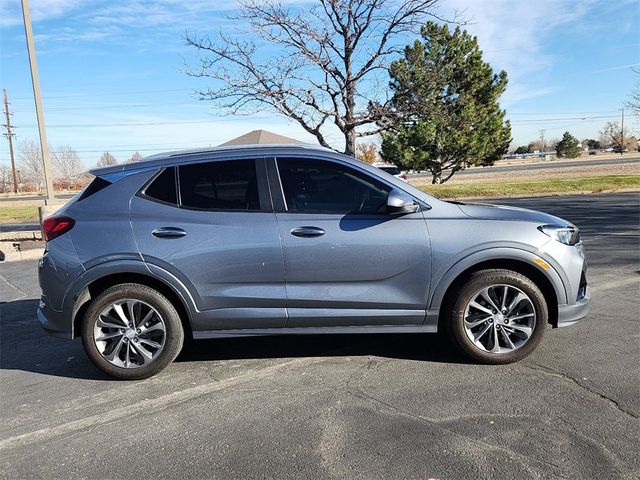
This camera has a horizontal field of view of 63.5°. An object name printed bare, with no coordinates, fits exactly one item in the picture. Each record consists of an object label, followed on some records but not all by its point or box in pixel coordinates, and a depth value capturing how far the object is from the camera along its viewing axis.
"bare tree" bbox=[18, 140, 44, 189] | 87.00
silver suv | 3.99
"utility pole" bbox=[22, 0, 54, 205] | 11.98
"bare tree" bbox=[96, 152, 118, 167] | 79.19
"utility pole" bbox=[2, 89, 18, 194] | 63.54
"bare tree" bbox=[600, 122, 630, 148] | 102.81
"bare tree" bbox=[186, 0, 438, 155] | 15.52
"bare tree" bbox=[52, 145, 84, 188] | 88.99
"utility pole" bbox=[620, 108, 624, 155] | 90.60
